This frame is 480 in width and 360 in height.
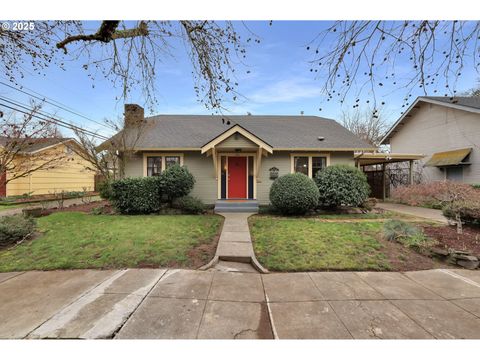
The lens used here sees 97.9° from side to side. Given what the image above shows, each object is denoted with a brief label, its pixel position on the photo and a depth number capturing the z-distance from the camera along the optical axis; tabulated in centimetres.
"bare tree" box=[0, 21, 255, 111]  355
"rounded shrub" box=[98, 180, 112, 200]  953
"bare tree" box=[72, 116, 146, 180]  992
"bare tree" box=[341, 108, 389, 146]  2527
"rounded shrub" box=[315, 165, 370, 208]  912
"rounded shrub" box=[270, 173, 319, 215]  848
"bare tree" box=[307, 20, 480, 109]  286
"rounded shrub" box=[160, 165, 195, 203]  902
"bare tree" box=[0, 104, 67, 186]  581
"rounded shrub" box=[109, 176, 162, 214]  881
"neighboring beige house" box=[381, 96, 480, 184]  1157
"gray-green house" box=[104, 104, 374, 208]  1021
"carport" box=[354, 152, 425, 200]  1259
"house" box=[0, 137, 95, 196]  599
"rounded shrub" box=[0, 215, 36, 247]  527
